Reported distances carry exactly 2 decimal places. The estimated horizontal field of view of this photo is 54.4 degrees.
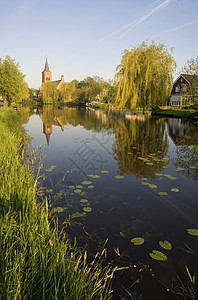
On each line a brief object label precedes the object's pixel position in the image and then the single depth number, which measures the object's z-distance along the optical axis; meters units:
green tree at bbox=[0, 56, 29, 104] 26.44
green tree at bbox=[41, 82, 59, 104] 67.94
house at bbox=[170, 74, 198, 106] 44.12
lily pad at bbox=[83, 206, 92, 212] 4.00
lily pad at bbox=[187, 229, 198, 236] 3.35
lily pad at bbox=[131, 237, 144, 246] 3.09
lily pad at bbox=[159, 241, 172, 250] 3.03
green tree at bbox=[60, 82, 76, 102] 75.88
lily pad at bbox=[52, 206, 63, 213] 3.91
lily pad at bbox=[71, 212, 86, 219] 3.77
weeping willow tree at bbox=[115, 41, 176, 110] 22.20
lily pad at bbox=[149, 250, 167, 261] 2.81
